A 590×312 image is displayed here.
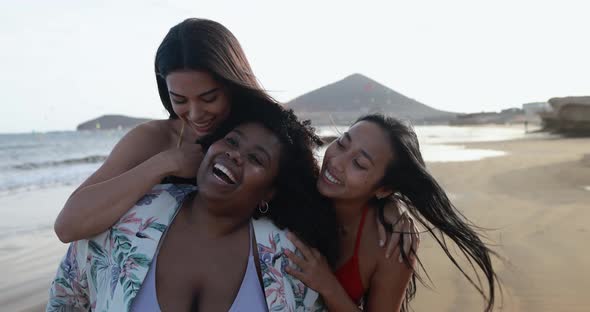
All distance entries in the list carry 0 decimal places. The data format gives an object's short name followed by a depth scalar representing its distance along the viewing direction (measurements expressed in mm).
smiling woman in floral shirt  2291
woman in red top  2543
